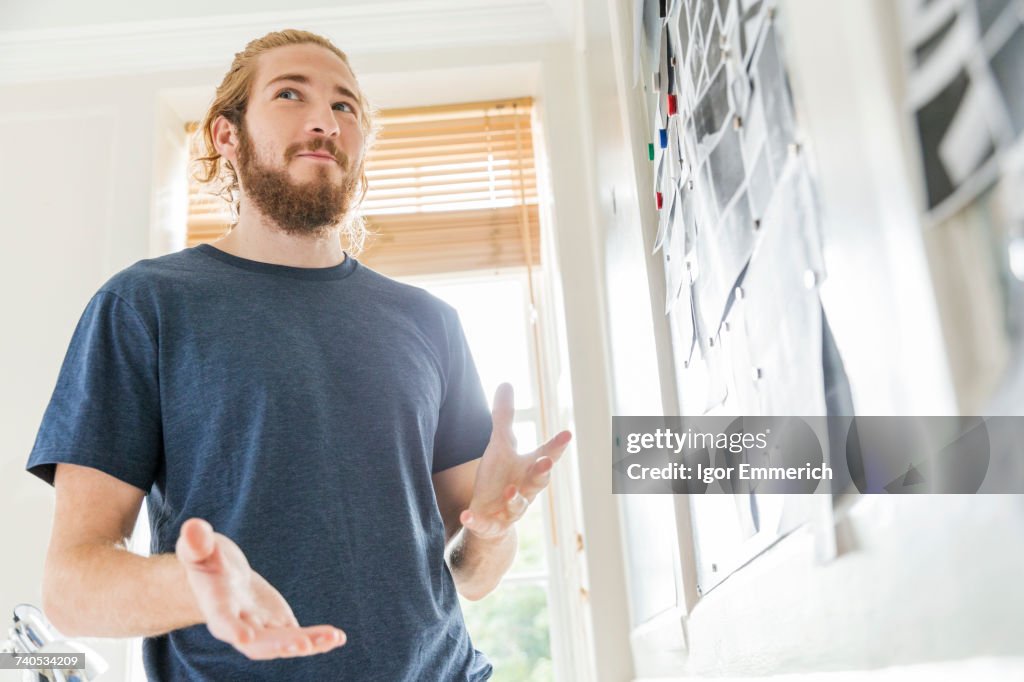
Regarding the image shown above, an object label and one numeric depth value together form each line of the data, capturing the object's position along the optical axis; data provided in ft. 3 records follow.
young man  3.22
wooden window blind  8.03
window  7.86
